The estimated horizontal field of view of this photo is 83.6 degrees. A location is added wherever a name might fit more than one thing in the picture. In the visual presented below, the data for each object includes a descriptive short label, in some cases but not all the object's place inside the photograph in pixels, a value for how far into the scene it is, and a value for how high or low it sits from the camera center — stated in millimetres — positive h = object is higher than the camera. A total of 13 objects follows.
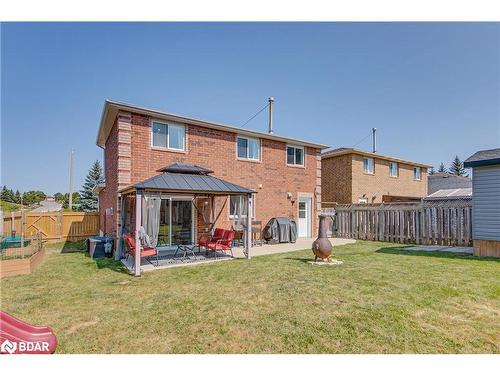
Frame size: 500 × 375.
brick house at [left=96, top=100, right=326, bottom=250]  10758 +1813
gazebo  8617 -396
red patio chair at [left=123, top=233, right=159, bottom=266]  8224 -1569
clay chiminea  8695 -1455
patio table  9873 -1998
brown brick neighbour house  20391 +1657
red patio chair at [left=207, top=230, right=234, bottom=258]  9656 -1573
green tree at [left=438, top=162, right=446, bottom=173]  71750 +7908
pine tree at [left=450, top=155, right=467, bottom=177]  67500 +7662
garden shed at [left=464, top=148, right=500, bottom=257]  9664 -123
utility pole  33531 +3620
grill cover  14188 -1668
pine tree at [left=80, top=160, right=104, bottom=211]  42709 +1518
